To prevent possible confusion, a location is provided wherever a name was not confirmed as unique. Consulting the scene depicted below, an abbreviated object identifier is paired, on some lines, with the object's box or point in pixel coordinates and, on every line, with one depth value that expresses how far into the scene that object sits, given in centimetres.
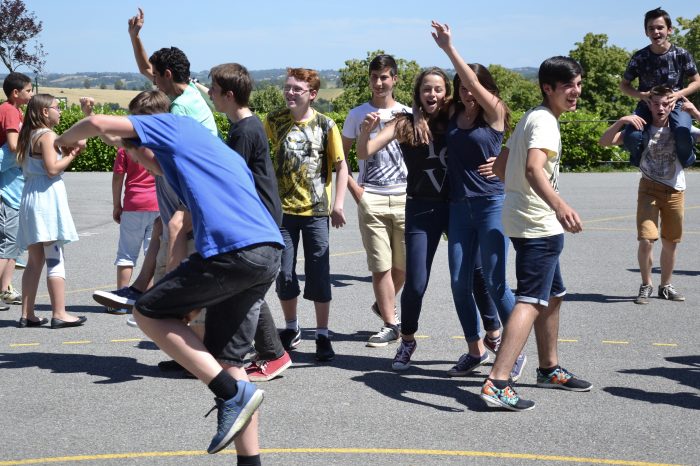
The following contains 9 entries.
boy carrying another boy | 931
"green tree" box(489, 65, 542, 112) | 11444
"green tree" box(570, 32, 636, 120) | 8762
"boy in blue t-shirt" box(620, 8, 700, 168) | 930
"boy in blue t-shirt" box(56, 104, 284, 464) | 433
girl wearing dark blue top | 626
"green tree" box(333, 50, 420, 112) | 8544
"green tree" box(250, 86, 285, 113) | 11562
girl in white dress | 809
